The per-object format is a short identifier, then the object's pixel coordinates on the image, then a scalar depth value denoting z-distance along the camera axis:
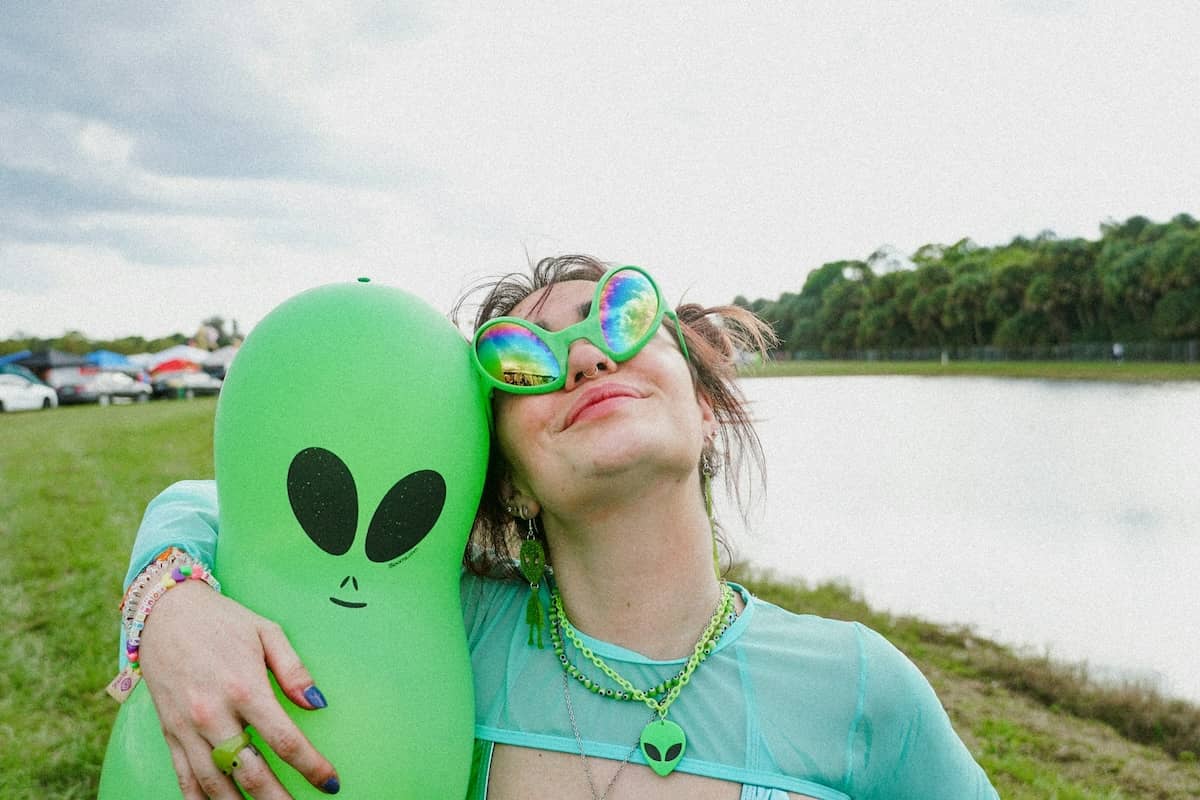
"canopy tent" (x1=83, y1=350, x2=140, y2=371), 49.78
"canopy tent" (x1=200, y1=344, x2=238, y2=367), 47.69
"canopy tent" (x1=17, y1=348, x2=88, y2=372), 46.59
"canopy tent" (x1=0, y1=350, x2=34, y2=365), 46.81
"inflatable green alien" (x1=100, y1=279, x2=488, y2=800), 1.45
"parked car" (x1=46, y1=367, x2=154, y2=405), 32.03
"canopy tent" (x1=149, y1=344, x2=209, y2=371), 45.00
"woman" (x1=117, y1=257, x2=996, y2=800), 1.46
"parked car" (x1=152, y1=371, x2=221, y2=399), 37.97
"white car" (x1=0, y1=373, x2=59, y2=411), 26.48
